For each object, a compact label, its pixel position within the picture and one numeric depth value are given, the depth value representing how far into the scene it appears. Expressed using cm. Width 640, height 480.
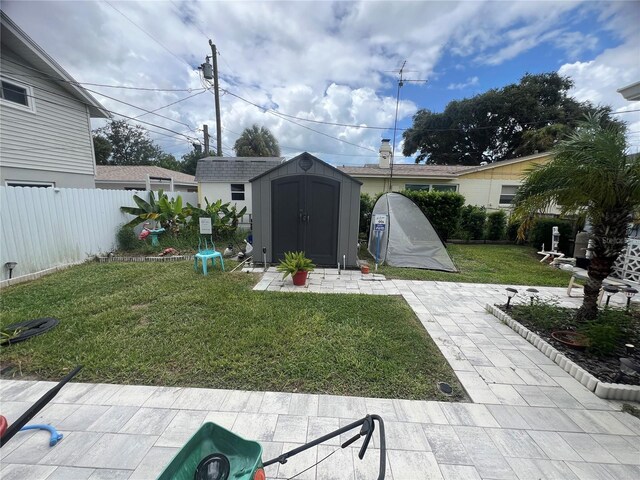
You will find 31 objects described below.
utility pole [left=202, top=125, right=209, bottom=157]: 1702
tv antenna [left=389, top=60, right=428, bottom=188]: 1023
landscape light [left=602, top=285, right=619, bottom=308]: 377
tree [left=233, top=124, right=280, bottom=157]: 2245
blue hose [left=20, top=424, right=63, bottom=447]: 185
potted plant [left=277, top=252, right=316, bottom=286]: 513
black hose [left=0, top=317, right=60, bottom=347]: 299
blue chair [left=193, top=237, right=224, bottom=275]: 569
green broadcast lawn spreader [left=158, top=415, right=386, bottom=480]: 119
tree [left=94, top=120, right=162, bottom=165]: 2730
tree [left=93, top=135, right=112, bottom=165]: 2536
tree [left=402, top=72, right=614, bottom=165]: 2186
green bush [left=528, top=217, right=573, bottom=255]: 883
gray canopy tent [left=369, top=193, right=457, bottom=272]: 690
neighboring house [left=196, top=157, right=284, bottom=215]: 1238
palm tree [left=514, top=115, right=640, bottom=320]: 302
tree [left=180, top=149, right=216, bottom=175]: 3328
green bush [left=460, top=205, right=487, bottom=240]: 1045
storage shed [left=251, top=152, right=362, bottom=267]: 618
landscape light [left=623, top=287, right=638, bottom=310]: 388
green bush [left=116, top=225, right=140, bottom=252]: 734
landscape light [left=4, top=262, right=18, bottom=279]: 471
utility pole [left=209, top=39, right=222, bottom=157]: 1195
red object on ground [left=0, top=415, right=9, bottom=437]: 143
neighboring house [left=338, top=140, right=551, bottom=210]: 1297
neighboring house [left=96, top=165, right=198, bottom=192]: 1470
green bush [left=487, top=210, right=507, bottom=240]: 1051
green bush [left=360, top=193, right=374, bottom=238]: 1020
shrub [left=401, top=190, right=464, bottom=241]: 994
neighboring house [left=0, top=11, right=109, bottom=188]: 652
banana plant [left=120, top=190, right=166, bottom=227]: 743
